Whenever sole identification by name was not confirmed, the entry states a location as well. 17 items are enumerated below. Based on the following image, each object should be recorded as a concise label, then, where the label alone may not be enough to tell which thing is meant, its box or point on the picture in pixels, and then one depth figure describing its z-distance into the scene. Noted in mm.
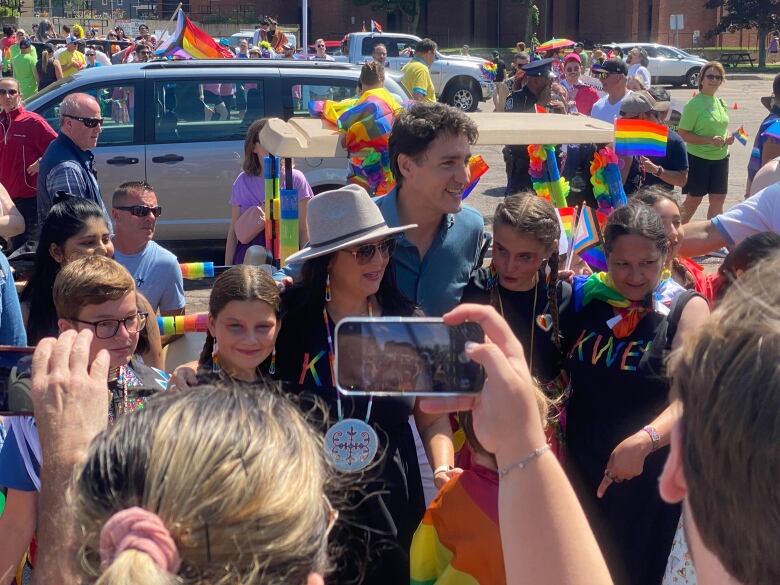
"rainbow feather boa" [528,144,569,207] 5488
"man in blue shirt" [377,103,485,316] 3686
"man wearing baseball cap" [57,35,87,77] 18141
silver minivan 8555
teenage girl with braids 3449
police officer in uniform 9211
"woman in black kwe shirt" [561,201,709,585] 3289
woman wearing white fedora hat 2941
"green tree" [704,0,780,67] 44906
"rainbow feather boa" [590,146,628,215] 5477
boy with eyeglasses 2961
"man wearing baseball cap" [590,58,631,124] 8930
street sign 44778
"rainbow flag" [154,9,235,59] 10945
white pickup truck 23938
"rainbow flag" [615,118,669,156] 5484
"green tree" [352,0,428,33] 52000
